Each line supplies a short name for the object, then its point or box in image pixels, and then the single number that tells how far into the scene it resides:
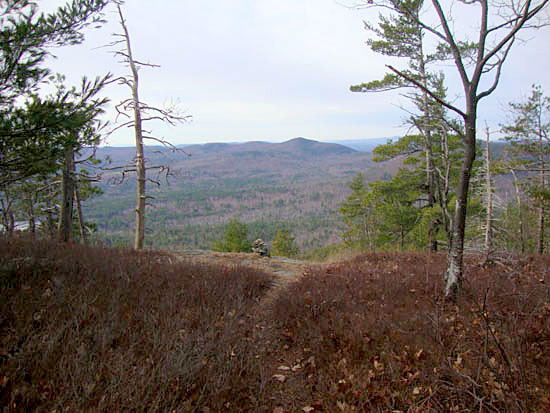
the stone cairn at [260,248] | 11.84
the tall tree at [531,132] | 17.72
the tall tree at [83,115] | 4.32
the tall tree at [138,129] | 10.74
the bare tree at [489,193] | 9.35
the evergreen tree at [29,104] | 3.82
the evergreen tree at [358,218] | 25.07
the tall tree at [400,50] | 10.34
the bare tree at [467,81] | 4.29
